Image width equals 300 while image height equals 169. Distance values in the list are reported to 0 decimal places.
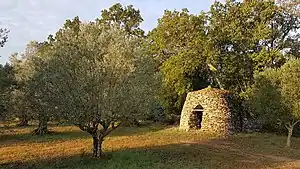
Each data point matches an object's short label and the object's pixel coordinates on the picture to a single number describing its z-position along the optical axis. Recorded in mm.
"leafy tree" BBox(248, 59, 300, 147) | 25984
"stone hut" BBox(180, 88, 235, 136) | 34125
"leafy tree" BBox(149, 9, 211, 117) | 42188
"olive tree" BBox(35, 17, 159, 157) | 17391
